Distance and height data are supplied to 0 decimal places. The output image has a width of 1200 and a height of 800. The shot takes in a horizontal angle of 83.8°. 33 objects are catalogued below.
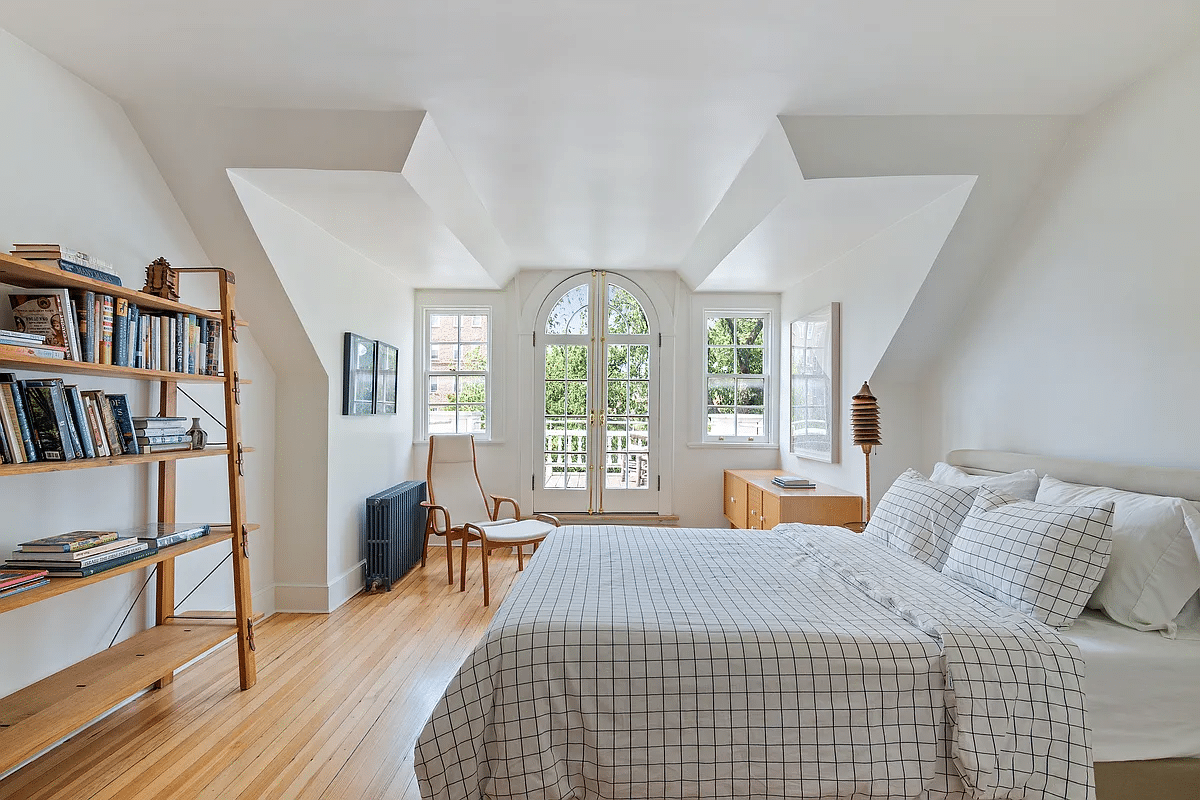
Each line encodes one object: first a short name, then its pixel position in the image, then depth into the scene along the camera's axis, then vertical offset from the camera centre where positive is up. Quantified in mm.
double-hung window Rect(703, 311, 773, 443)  6000 +255
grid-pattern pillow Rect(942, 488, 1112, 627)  1962 -469
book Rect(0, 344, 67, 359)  1881 +161
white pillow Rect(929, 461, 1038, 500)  2701 -323
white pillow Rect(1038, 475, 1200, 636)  1942 -476
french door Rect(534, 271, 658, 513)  5902 +102
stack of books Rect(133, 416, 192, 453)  2531 -111
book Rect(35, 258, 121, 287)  2133 +456
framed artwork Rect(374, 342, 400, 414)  4859 +221
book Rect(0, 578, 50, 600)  1964 -553
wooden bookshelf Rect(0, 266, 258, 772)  1995 -893
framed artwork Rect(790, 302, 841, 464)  4641 +162
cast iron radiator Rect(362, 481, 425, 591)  4570 -936
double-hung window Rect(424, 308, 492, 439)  5965 +307
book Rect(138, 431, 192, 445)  2543 -132
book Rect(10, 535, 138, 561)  2176 -489
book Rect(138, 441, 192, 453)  2542 -166
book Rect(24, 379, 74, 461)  2105 -42
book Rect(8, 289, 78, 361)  2148 +289
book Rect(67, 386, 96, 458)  2232 -51
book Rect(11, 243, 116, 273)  2104 +490
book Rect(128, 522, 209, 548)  2609 -516
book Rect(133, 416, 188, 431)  2529 -67
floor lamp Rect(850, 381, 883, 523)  3867 -91
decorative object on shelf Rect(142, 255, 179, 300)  2709 +515
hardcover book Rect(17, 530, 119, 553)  2180 -455
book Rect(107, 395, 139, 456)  2473 -60
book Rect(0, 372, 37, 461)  2027 +2
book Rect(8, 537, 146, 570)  2172 -501
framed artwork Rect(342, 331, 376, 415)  4277 +201
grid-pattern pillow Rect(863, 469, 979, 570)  2609 -460
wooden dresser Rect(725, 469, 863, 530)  4109 -633
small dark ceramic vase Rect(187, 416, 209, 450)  2859 -126
